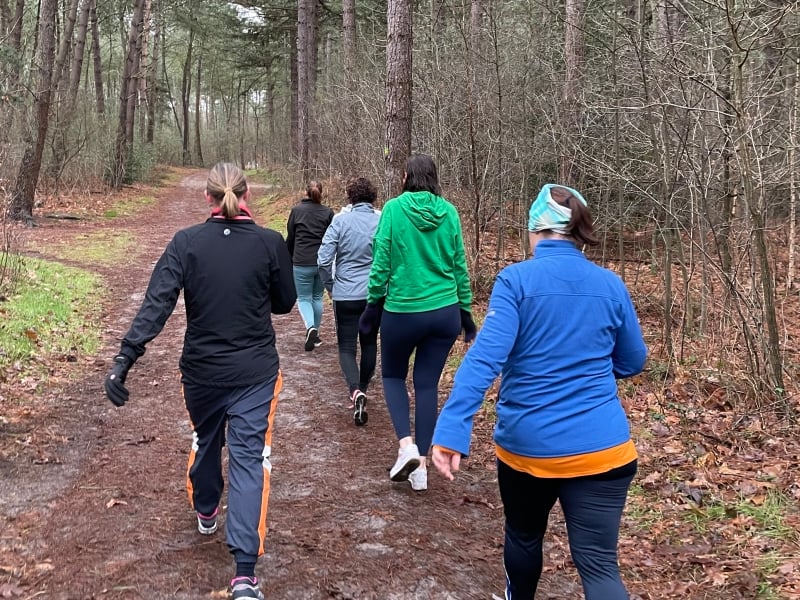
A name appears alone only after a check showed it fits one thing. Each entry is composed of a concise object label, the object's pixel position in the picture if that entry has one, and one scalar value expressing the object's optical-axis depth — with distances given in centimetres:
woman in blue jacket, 243
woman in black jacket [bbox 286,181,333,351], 742
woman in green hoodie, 441
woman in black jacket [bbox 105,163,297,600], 319
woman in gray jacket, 591
